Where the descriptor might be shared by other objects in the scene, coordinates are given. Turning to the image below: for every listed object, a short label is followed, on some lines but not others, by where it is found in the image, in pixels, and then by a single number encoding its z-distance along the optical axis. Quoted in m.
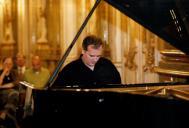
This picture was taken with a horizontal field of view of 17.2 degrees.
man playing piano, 5.13
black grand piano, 3.61
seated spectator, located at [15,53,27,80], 9.33
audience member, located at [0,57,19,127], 7.94
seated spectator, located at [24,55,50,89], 8.41
